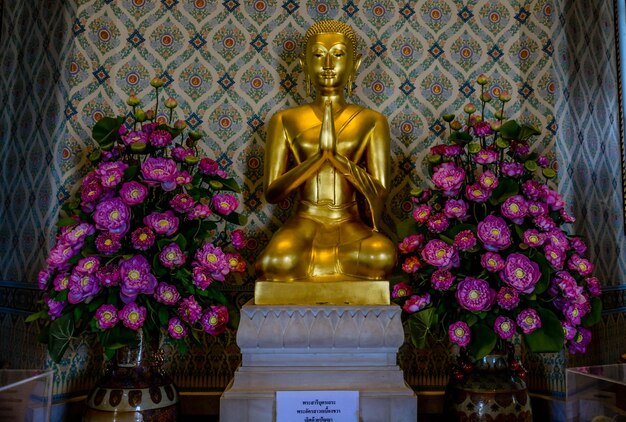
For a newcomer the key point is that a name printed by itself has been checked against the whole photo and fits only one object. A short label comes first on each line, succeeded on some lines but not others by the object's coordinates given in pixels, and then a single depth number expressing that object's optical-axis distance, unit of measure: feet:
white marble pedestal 6.44
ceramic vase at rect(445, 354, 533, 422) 7.09
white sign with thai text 6.32
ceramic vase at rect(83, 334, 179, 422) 7.00
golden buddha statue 7.21
